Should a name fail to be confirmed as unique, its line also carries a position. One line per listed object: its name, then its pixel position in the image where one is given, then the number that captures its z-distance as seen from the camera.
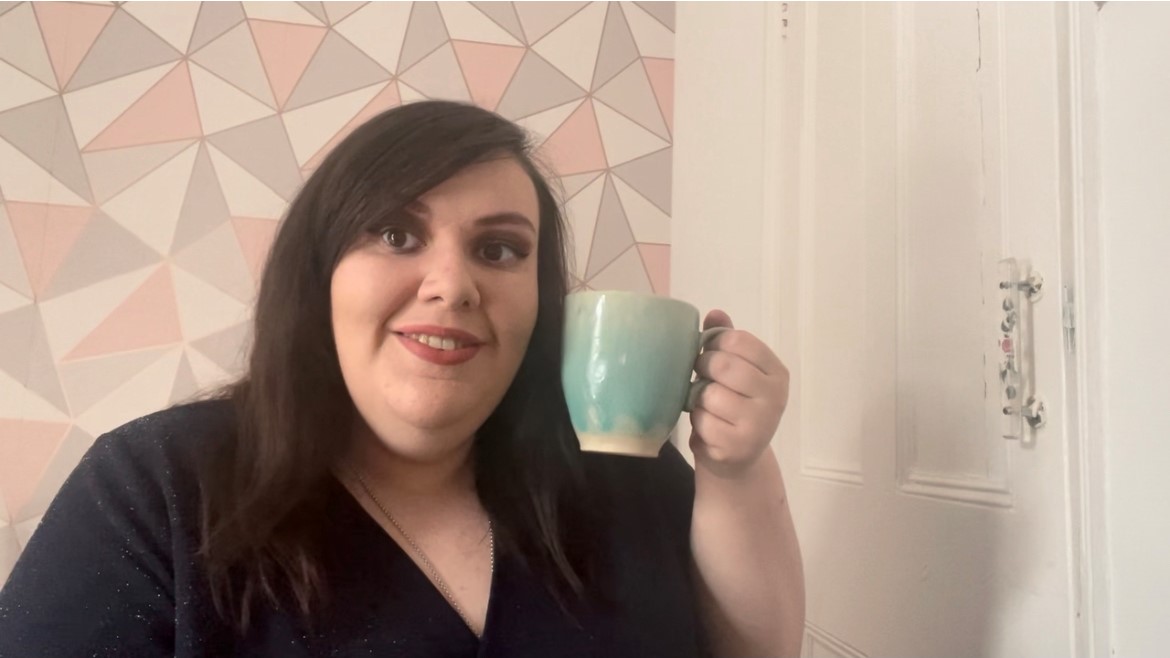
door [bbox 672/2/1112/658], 0.53
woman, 0.52
